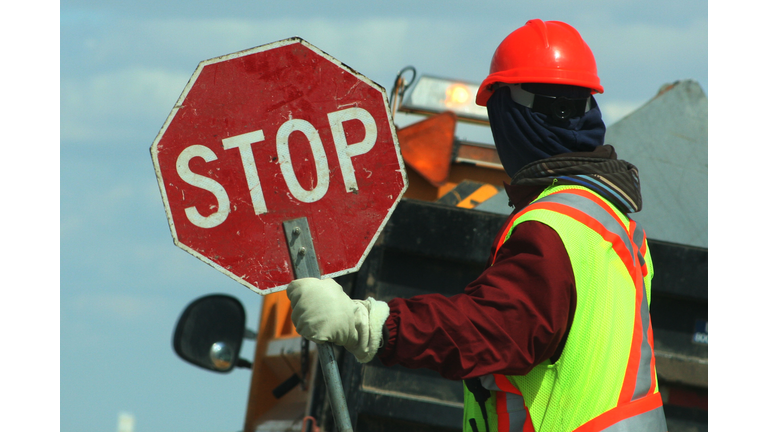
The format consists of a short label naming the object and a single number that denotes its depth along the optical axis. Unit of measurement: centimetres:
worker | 749
